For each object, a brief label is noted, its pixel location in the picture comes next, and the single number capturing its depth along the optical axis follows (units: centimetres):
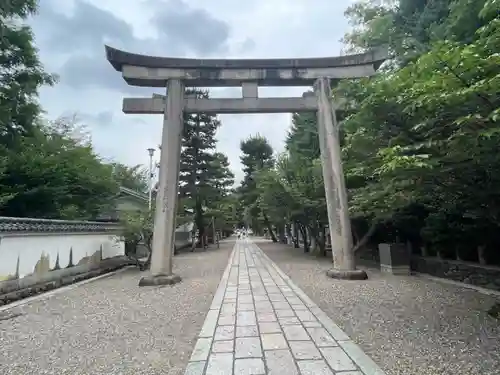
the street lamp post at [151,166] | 2182
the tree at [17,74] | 965
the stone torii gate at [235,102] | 846
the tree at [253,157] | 3341
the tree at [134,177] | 3553
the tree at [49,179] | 1037
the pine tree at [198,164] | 2239
